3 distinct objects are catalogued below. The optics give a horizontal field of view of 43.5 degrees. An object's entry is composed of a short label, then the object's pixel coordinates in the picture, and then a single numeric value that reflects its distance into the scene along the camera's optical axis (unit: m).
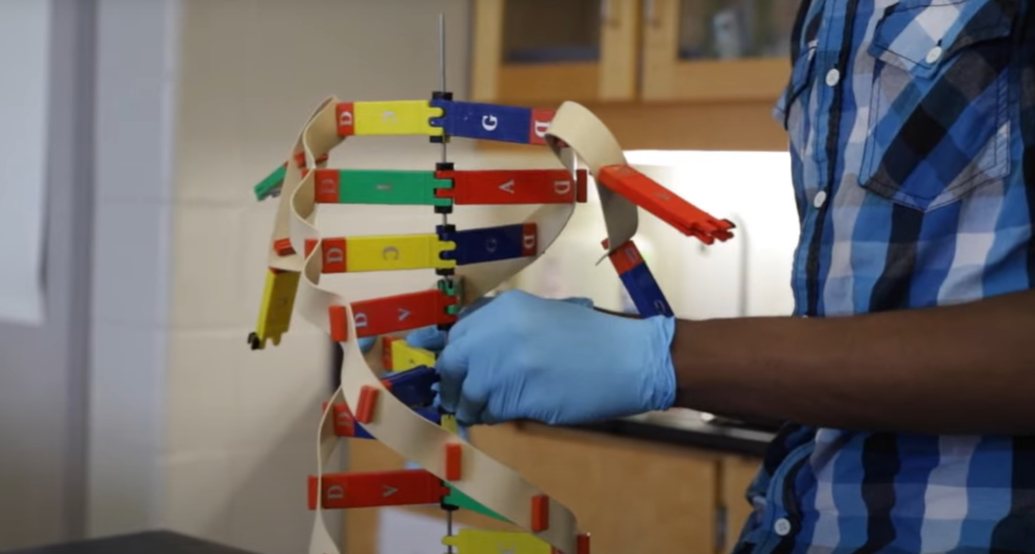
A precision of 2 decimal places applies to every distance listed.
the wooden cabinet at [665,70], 2.07
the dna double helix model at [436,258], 0.81
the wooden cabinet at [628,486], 1.92
